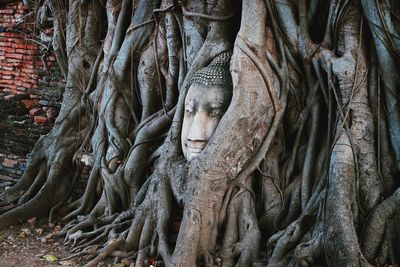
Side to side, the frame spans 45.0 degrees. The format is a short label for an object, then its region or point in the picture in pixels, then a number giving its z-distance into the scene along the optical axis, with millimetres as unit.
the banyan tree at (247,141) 3383
